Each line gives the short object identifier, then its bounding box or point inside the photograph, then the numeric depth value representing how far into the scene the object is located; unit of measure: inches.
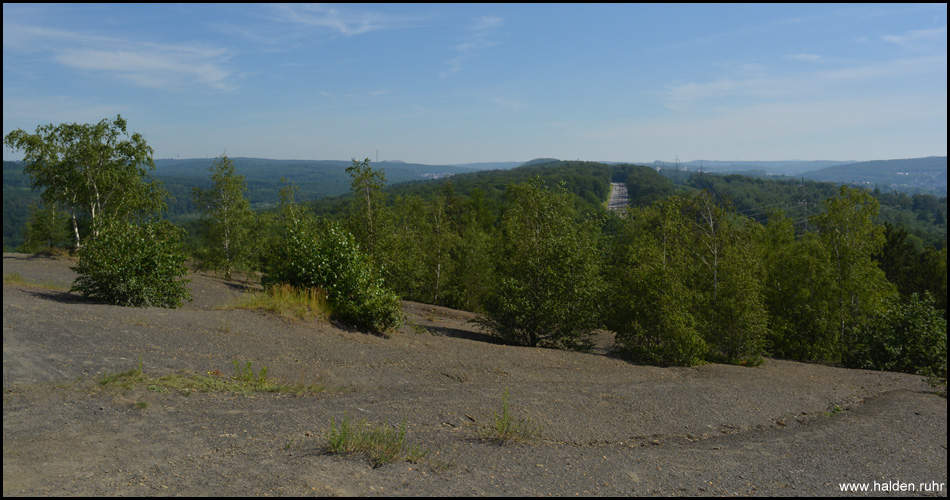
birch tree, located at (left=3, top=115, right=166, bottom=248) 1047.0
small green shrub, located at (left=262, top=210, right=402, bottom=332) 552.7
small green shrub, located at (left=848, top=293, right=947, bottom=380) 719.1
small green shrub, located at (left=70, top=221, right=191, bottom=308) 506.9
